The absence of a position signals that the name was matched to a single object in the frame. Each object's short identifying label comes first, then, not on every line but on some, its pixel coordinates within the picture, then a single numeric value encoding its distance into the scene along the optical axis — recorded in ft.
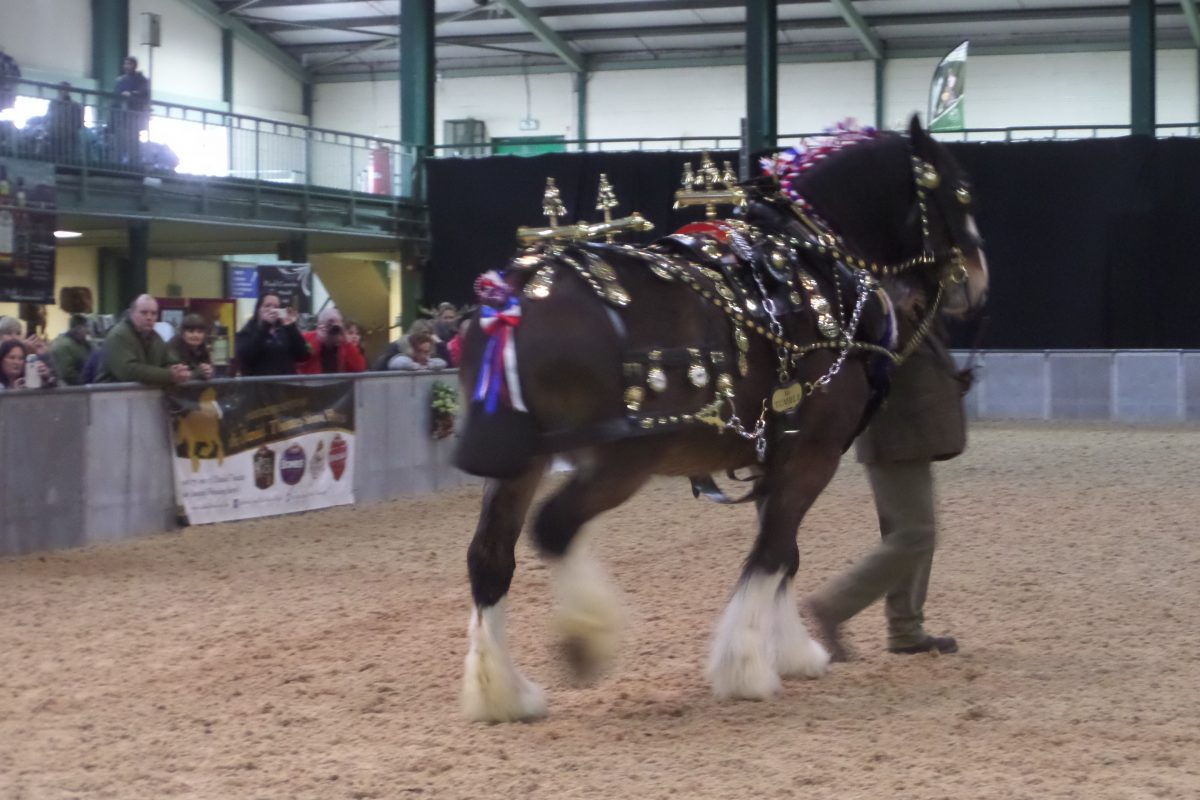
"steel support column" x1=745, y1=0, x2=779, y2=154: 77.51
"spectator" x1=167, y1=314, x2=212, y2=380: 34.45
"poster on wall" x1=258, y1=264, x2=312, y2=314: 46.70
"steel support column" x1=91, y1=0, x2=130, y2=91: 80.39
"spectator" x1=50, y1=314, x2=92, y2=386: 36.14
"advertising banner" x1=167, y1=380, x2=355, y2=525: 33.27
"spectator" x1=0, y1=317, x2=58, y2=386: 31.99
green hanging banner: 70.18
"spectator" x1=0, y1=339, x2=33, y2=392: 31.42
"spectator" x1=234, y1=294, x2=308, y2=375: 38.55
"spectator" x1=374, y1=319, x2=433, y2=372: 43.52
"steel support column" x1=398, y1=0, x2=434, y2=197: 79.41
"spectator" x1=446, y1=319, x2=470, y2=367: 47.78
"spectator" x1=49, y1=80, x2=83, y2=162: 53.26
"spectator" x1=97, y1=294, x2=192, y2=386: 32.07
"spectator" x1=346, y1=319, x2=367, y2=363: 43.14
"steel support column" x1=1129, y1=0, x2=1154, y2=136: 73.72
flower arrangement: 42.45
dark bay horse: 15.42
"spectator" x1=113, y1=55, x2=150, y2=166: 56.65
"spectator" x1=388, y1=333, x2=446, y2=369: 43.04
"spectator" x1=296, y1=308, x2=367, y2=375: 41.83
